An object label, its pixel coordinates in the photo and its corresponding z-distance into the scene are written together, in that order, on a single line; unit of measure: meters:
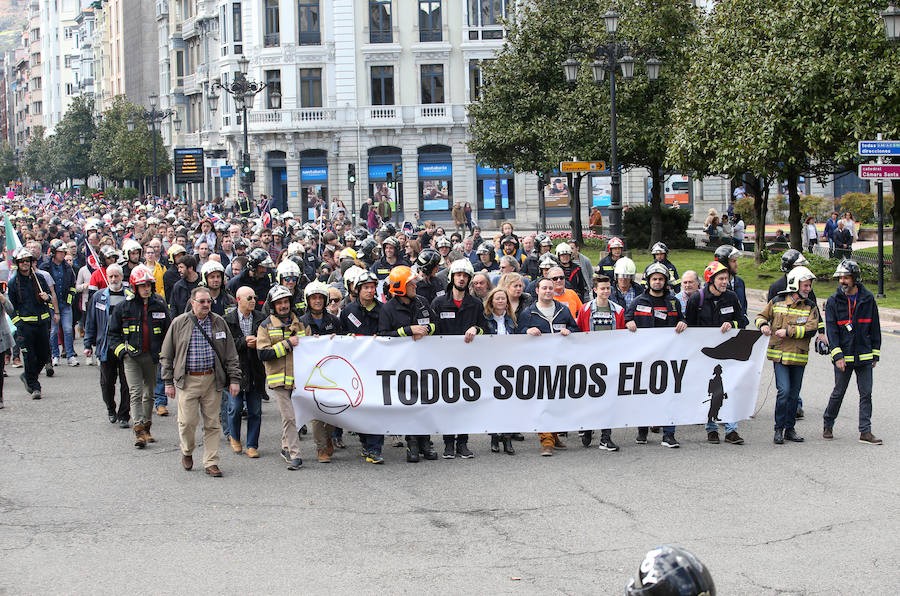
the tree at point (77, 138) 102.12
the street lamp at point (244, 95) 41.38
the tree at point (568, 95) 37.25
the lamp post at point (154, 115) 57.71
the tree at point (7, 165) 160.75
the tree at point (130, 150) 80.94
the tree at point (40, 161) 119.83
